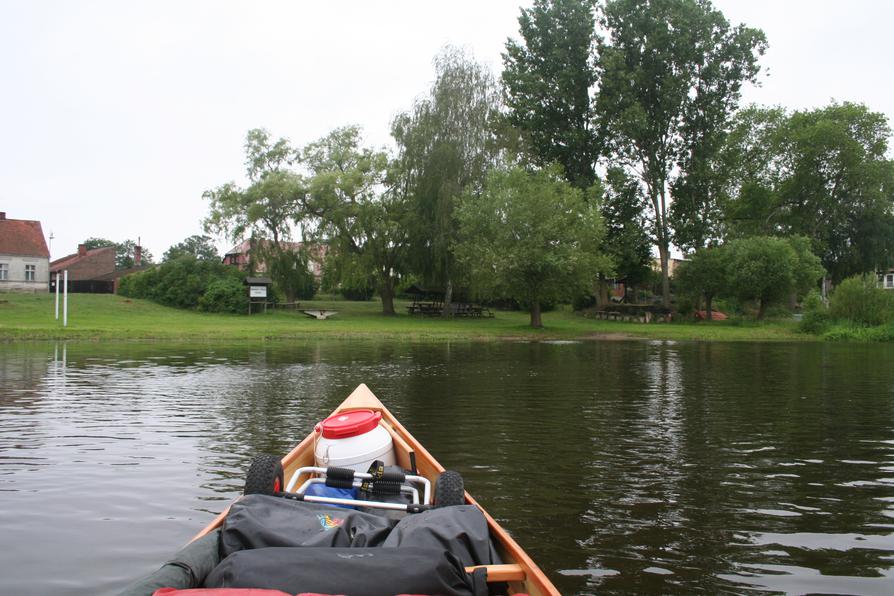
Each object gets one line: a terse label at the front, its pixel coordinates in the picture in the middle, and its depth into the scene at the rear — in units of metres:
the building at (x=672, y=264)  80.30
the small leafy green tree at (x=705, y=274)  44.03
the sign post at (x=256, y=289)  43.59
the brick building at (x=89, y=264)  75.81
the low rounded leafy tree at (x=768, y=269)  41.09
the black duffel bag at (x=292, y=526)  4.18
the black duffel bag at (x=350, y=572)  3.45
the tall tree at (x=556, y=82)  41.97
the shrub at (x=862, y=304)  37.25
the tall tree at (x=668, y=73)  40.62
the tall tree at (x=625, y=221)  42.84
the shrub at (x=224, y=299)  43.47
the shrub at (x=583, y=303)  52.78
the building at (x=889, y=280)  90.71
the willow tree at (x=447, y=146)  40.69
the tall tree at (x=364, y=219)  44.69
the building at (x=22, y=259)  51.03
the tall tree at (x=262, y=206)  46.22
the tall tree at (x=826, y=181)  53.62
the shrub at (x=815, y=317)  38.06
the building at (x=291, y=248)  47.34
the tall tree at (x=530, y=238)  35.22
